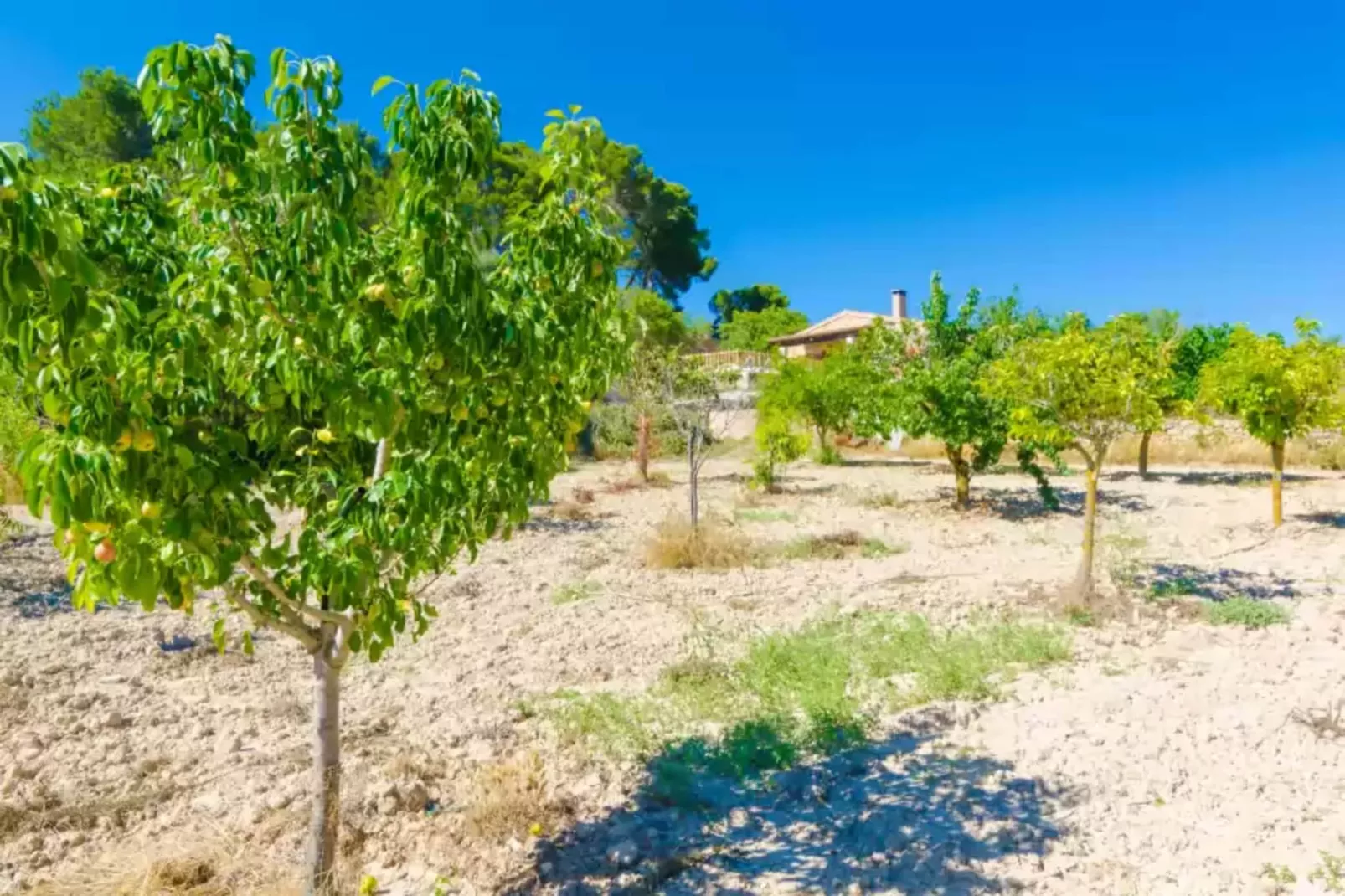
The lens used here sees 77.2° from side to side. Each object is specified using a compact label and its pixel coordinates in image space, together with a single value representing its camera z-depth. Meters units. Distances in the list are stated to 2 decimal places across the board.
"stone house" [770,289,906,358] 41.59
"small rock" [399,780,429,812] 3.90
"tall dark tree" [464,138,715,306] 34.56
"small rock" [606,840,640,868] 3.46
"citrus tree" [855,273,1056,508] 12.23
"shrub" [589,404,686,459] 21.59
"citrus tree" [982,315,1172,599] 7.00
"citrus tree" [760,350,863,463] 17.64
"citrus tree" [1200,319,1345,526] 11.02
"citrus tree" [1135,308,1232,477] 23.62
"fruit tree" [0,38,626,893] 2.00
